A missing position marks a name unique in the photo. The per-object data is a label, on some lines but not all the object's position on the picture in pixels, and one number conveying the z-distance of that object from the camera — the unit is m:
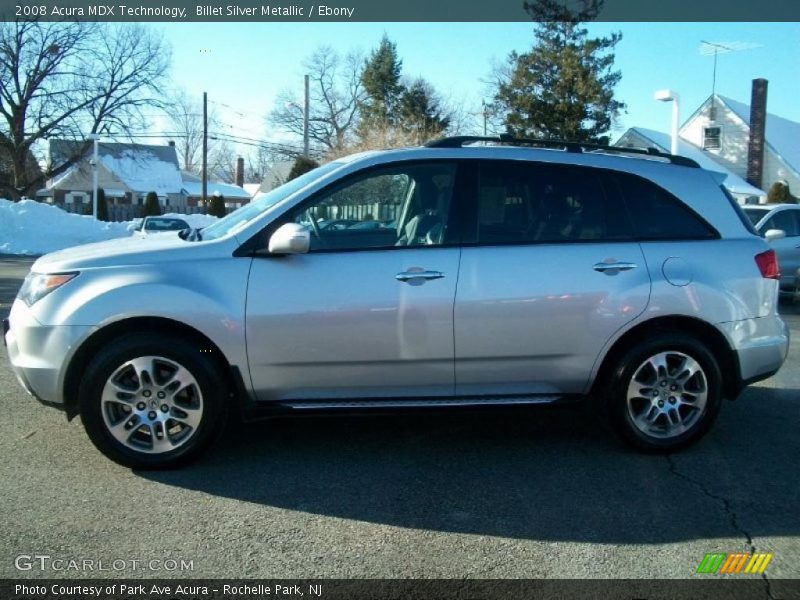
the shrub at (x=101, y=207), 43.25
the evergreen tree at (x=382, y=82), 48.03
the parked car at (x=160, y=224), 26.86
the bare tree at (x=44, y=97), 40.53
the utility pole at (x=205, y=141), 41.58
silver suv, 4.27
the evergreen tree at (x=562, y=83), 32.00
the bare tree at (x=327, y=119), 57.62
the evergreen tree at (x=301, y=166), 30.34
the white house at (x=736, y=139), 39.84
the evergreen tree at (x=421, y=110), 38.91
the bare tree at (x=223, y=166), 94.81
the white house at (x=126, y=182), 65.19
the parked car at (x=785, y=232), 12.64
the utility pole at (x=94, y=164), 35.81
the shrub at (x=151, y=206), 43.06
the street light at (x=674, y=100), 20.42
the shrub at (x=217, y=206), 44.03
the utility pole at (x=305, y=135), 38.44
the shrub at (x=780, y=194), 31.12
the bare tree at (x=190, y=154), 86.56
